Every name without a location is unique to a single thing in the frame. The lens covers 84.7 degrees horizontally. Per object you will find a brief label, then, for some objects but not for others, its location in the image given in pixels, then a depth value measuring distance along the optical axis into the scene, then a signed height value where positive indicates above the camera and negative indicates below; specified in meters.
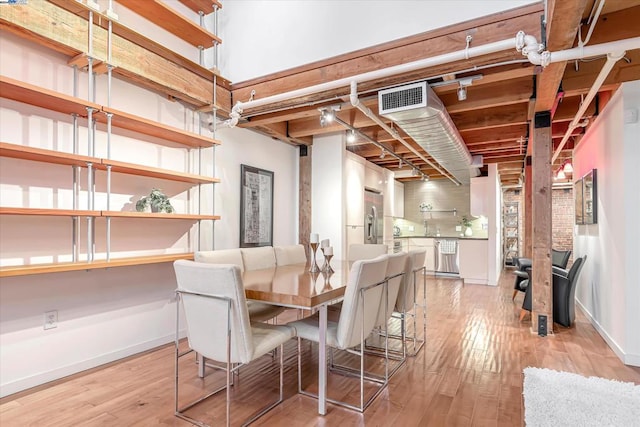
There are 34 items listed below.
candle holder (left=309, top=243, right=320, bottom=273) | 3.02 -0.38
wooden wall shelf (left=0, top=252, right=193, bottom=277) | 2.22 -0.35
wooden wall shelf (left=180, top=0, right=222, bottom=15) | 3.62 +2.23
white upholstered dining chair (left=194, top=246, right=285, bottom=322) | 2.88 -0.39
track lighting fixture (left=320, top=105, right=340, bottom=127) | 3.59 +1.09
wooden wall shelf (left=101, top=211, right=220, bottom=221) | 2.71 +0.02
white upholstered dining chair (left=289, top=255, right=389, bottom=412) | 2.15 -0.63
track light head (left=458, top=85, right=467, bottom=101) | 3.01 +1.07
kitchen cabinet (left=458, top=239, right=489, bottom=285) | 6.98 -0.89
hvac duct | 3.03 +0.94
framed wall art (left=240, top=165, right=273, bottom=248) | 4.48 +0.14
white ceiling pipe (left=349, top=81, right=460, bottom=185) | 3.04 +1.05
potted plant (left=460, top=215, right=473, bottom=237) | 8.87 -0.20
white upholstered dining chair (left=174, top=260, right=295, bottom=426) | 1.89 -0.55
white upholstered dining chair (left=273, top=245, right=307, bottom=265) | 3.71 -0.42
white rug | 2.07 -1.21
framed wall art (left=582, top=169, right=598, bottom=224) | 3.88 +0.22
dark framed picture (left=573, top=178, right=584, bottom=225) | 4.59 +0.18
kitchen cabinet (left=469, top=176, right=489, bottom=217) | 7.21 +0.43
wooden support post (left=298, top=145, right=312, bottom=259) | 5.39 +0.31
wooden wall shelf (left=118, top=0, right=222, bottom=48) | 3.10 +1.87
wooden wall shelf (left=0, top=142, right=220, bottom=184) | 2.25 +0.42
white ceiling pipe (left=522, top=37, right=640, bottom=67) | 2.20 +1.07
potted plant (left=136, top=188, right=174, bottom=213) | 3.08 +0.13
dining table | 2.02 -0.47
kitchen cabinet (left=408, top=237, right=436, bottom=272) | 8.19 -0.75
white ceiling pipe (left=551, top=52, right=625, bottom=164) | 2.33 +1.06
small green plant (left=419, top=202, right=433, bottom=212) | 9.37 +0.25
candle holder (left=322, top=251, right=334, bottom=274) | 2.99 -0.42
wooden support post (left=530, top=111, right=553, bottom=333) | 3.68 -0.07
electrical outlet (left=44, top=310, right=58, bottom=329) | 2.61 -0.76
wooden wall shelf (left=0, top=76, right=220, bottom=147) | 2.24 +0.81
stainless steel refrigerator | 6.24 -0.01
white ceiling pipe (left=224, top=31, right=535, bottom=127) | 2.46 +1.18
